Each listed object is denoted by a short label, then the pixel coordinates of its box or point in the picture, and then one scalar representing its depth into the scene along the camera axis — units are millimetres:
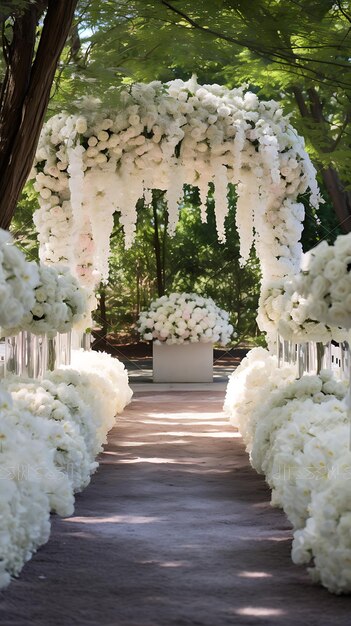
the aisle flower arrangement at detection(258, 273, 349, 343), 7094
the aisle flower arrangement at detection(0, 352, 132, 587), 4410
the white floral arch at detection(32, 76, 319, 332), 8734
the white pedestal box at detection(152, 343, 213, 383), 14930
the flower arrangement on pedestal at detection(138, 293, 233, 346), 14711
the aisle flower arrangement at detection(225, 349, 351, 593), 4047
